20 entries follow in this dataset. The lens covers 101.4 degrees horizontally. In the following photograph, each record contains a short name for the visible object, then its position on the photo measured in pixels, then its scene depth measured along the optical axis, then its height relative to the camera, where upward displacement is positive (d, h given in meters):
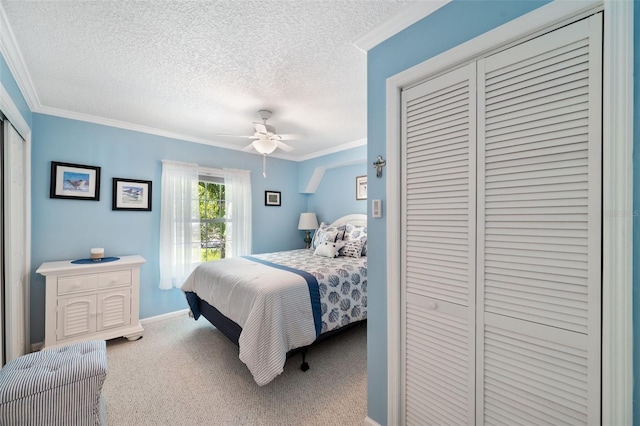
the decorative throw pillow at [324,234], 3.75 -0.34
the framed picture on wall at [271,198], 4.51 +0.23
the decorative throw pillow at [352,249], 3.40 -0.49
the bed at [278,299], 2.00 -0.81
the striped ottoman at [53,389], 1.29 -0.94
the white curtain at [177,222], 3.41 -0.15
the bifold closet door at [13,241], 2.02 -0.26
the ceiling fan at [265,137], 2.65 +0.77
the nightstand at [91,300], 2.50 -0.92
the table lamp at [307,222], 4.68 -0.19
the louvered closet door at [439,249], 1.23 -0.19
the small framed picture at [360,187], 4.09 +0.38
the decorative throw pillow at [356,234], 3.47 -0.32
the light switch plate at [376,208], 1.57 +0.02
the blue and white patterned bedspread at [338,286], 2.50 -0.76
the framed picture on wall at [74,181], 2.78 +0.32
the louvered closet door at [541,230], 0.93 -0.07
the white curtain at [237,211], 4.05 +0.00
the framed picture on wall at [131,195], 3.14 +0.20
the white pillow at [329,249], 3.44 -0.50
